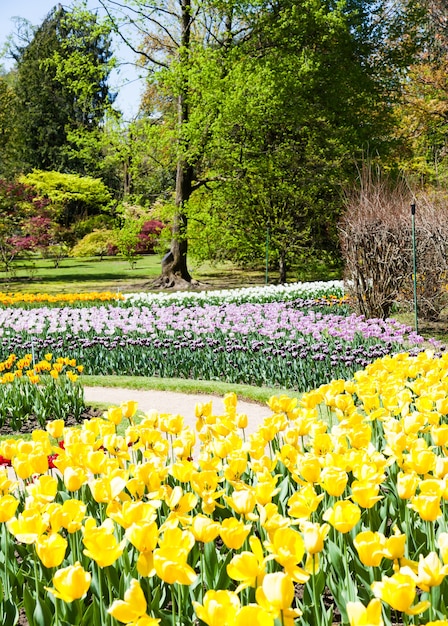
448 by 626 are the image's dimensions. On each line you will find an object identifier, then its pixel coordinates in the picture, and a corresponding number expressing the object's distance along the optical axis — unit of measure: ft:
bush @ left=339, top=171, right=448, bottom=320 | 34.73
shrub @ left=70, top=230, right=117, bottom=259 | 101.86
